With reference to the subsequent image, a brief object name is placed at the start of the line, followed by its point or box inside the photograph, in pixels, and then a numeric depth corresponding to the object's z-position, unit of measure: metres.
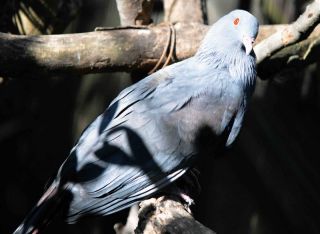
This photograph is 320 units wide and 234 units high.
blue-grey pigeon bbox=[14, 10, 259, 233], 5.30
